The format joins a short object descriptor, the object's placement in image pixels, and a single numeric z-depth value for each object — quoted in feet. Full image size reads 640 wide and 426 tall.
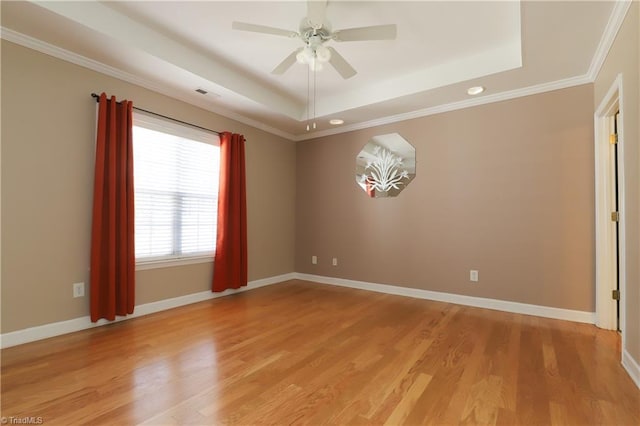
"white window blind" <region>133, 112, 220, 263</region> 10.91
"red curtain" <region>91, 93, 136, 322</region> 9.39
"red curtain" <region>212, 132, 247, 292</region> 13.35
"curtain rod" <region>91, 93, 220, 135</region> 9.64
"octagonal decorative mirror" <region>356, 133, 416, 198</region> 14.03
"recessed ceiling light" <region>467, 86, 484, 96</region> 11.16
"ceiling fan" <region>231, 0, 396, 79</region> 7.13
